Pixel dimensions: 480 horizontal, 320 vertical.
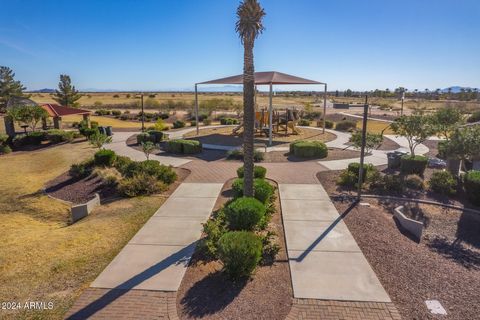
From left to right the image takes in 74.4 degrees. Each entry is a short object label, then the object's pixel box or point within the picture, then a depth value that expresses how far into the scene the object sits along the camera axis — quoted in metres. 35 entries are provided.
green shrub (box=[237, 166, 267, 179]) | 12.21
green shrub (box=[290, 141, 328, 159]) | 17.56
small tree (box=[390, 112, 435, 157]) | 13.20
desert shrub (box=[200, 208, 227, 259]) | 7.28
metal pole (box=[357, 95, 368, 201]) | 9.81
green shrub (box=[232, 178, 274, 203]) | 9.80
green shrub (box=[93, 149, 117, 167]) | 15.14
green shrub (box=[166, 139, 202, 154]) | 18.81
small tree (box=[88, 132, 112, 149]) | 16.27
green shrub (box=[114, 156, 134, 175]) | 13.72
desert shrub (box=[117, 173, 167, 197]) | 11.70
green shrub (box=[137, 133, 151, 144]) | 21.98
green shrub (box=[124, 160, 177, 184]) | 12.82
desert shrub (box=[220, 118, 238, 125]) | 33.25
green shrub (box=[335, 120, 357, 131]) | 29.06
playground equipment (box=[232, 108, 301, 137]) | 24.34
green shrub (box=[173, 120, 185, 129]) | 31.88
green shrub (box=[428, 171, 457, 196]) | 11.85
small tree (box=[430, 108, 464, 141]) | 16.62
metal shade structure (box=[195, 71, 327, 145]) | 21.02
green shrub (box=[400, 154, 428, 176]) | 13.87
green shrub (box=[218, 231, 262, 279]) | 6.13
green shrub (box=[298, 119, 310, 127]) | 32.21
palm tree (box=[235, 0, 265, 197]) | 8.21
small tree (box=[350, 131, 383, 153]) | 14.38
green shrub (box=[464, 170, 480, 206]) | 10.76
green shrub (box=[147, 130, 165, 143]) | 22.36
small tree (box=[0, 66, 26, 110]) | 49.44
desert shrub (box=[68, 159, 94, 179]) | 14.71
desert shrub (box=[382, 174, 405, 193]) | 12.03
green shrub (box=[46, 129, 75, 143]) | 23.61
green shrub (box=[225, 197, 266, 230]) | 7.93
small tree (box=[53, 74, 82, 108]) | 45.22
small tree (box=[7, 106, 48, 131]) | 23.17
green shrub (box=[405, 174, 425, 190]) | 12.48
